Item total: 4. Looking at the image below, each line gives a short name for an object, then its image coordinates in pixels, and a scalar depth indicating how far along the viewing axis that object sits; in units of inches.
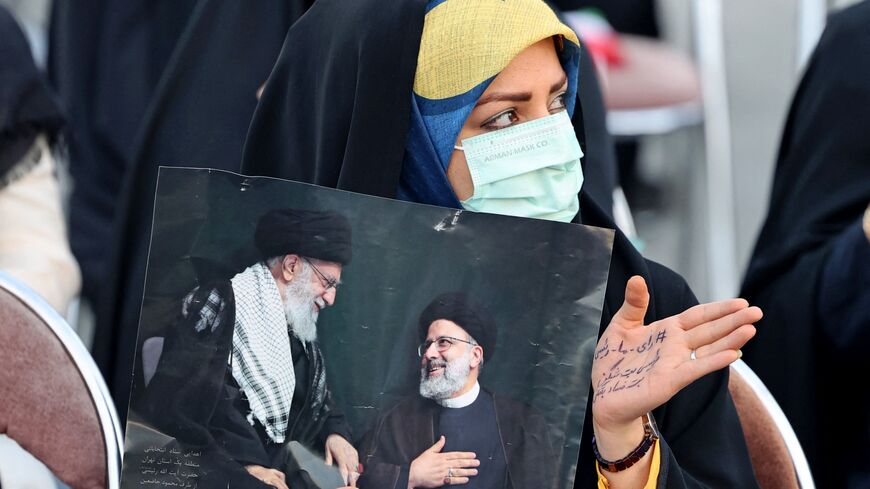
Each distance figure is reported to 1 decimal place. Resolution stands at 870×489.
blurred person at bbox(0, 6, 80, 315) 175.3
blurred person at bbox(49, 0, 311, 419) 194.7
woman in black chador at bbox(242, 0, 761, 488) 119.7
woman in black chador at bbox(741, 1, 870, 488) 172.6
